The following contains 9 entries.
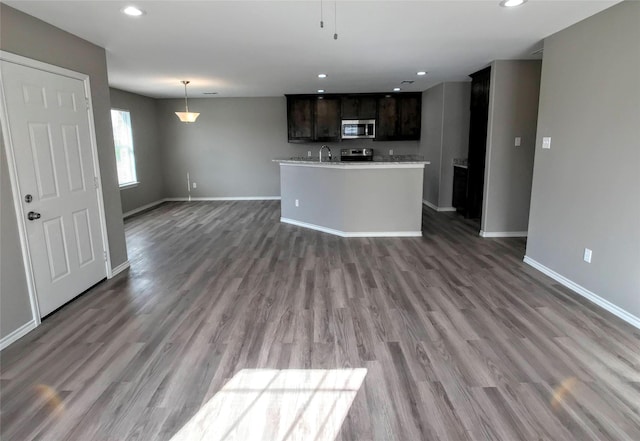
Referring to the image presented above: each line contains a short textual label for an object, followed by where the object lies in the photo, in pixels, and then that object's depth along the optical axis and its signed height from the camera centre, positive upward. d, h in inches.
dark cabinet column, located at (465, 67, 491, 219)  223.6 +6.0
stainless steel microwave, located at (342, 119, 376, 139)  323.9 +19.7
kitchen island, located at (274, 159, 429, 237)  213.0 -26.5
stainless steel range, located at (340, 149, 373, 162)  333.1 -3.0
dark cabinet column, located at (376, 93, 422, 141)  320.5 +28.6
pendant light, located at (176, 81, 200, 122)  259.9 +26.1
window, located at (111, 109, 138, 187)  286.8 +5.1
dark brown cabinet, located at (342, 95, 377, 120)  320.8 +37.6
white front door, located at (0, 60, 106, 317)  111.7 -7.7
